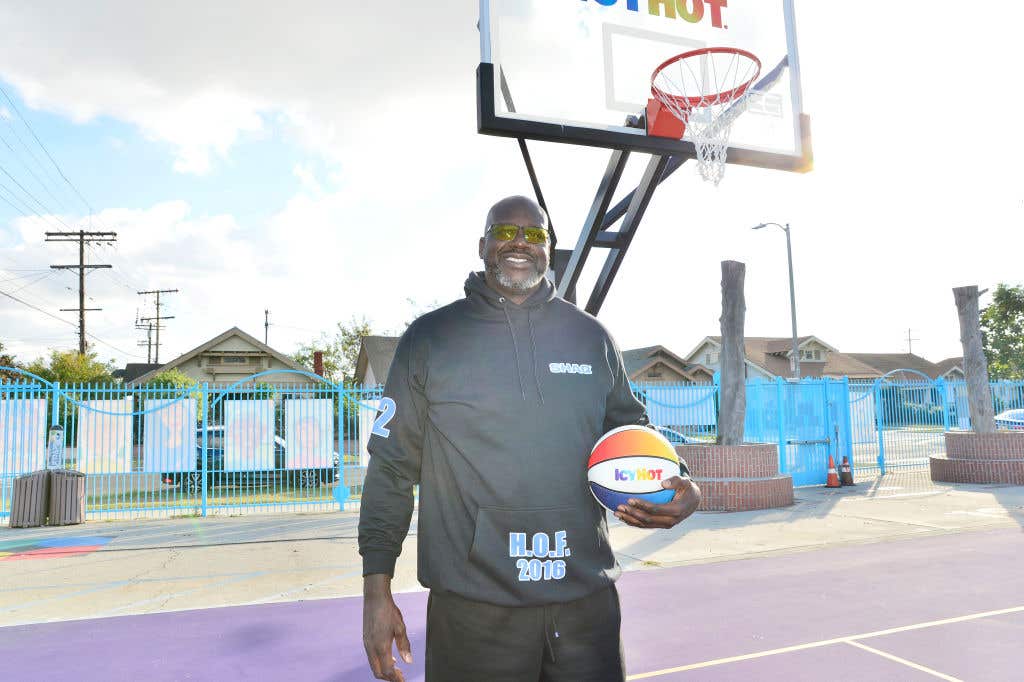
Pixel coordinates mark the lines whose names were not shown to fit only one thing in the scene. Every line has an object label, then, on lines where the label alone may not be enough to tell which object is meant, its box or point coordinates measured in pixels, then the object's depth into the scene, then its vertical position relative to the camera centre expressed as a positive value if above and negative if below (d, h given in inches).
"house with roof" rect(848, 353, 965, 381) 2534.2 +131.1
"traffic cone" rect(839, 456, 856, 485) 601.6 -64.1
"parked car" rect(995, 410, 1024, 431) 799.1 -27.2
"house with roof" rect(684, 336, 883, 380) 2031.3 +135.4
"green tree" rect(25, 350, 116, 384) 1628.9 +144.9
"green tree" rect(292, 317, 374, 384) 2297.6 +221.1
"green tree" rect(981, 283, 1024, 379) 1713.8 +161.5
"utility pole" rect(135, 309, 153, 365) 2977.4 +371.2
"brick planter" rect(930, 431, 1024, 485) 573.3 -52.5
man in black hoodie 86.0 -9.9
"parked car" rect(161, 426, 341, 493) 532.7 -42.7
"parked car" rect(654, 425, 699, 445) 591.0 -26.3
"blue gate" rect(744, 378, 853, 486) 606.5 -17.7
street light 1107.3 +155.9
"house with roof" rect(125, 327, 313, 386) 1464.1 +132.8
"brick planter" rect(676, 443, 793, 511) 466.9 -47.8
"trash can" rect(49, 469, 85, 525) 459.2 -46.5
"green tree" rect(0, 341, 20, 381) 1470.7 +149.1
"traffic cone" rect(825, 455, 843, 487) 592.4 -66.8
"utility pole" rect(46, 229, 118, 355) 1628.9 +376.5
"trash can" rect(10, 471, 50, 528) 449.7 -46.1
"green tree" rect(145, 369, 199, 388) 1161.4 +75.7
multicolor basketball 95.4 -8.3
